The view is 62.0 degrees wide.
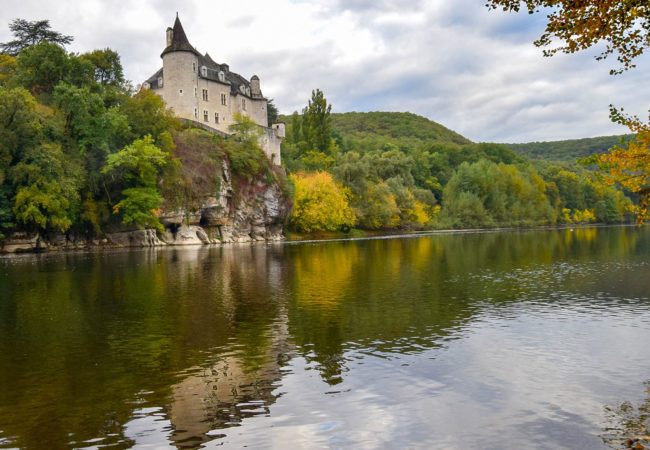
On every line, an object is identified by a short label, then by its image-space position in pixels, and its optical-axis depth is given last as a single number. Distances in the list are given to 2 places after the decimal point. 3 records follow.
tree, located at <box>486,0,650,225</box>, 11.52
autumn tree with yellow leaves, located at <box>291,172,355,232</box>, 87.38
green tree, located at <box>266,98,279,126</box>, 122.12
